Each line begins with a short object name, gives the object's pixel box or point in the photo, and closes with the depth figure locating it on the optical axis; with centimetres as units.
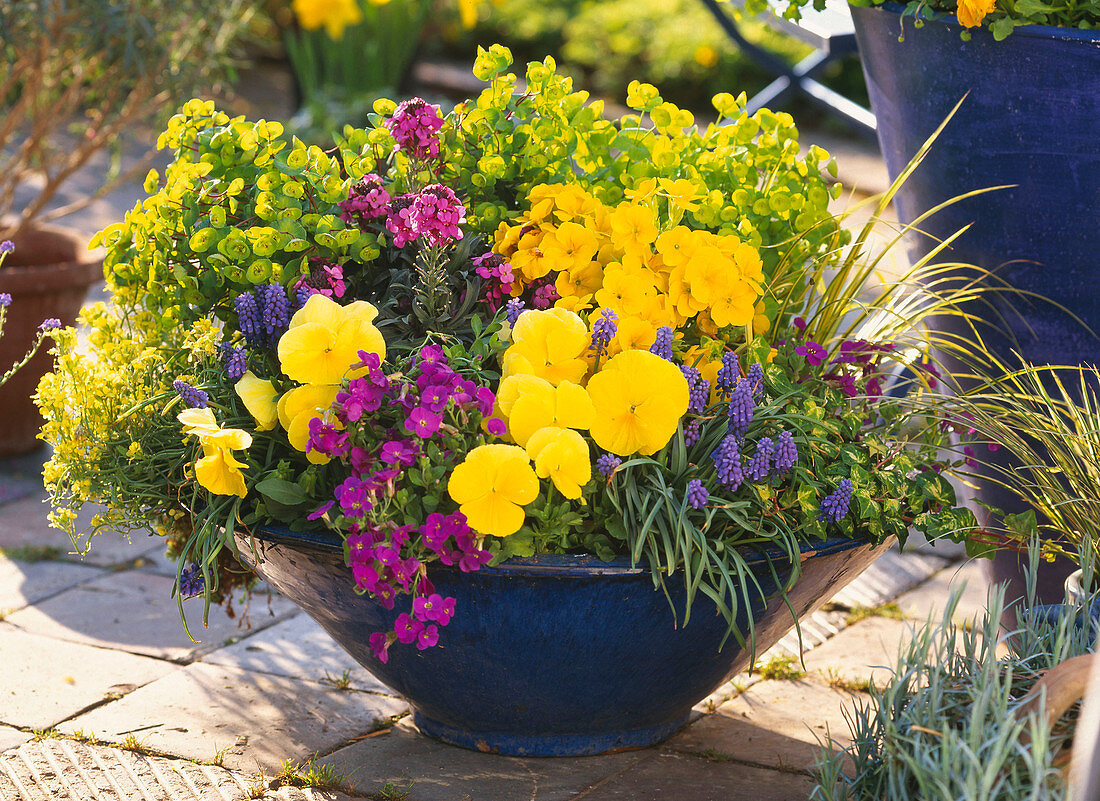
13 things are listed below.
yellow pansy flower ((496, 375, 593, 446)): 203
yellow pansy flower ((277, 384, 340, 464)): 206
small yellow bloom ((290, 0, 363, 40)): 657
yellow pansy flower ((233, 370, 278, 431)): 209
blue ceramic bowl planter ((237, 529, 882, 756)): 204
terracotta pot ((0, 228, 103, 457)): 283
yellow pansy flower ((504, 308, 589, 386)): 207
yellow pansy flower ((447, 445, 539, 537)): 199
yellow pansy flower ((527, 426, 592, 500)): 200
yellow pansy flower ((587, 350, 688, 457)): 204
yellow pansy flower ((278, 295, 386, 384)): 206
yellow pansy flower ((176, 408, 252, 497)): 203
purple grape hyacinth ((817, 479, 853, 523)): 206
